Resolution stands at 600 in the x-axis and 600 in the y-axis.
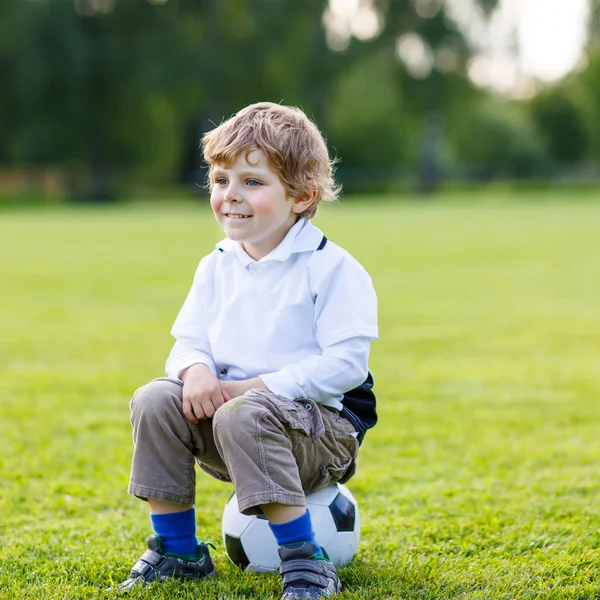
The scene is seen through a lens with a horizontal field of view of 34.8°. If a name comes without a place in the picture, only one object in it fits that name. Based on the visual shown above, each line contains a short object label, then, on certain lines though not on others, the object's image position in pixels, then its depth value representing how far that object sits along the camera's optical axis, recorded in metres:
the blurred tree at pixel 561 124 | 71.94
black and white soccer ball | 3.09
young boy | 2.80
